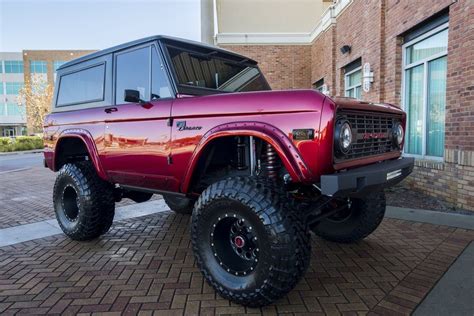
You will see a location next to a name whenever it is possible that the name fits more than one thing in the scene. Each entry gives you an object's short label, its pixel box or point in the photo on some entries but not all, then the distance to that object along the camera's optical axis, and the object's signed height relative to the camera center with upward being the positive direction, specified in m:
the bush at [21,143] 26.20 -0.73
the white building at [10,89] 60.06 +7.23
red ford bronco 2.64 -0.20
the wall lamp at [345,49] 10.08 +2.21
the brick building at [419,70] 5.51 +1.23
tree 39.94 +3.85
